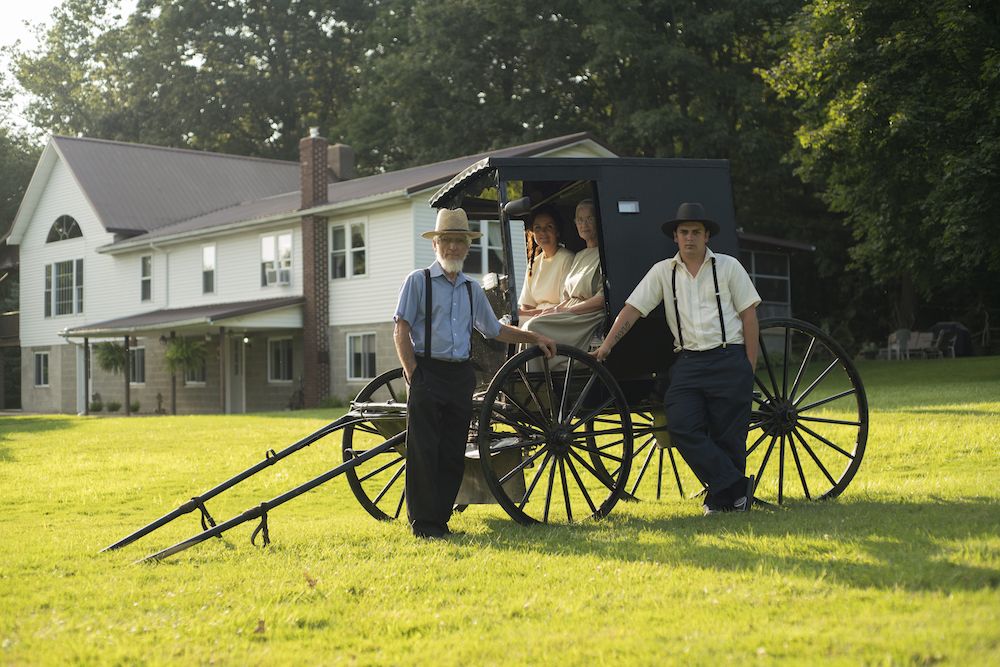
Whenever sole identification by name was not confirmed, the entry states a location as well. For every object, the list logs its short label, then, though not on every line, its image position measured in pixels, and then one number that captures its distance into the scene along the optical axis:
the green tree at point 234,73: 54.94
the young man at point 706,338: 8.43
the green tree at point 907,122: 24.48
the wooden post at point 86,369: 37.41
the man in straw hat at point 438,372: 8.02
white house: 31.89
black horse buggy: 8.32
